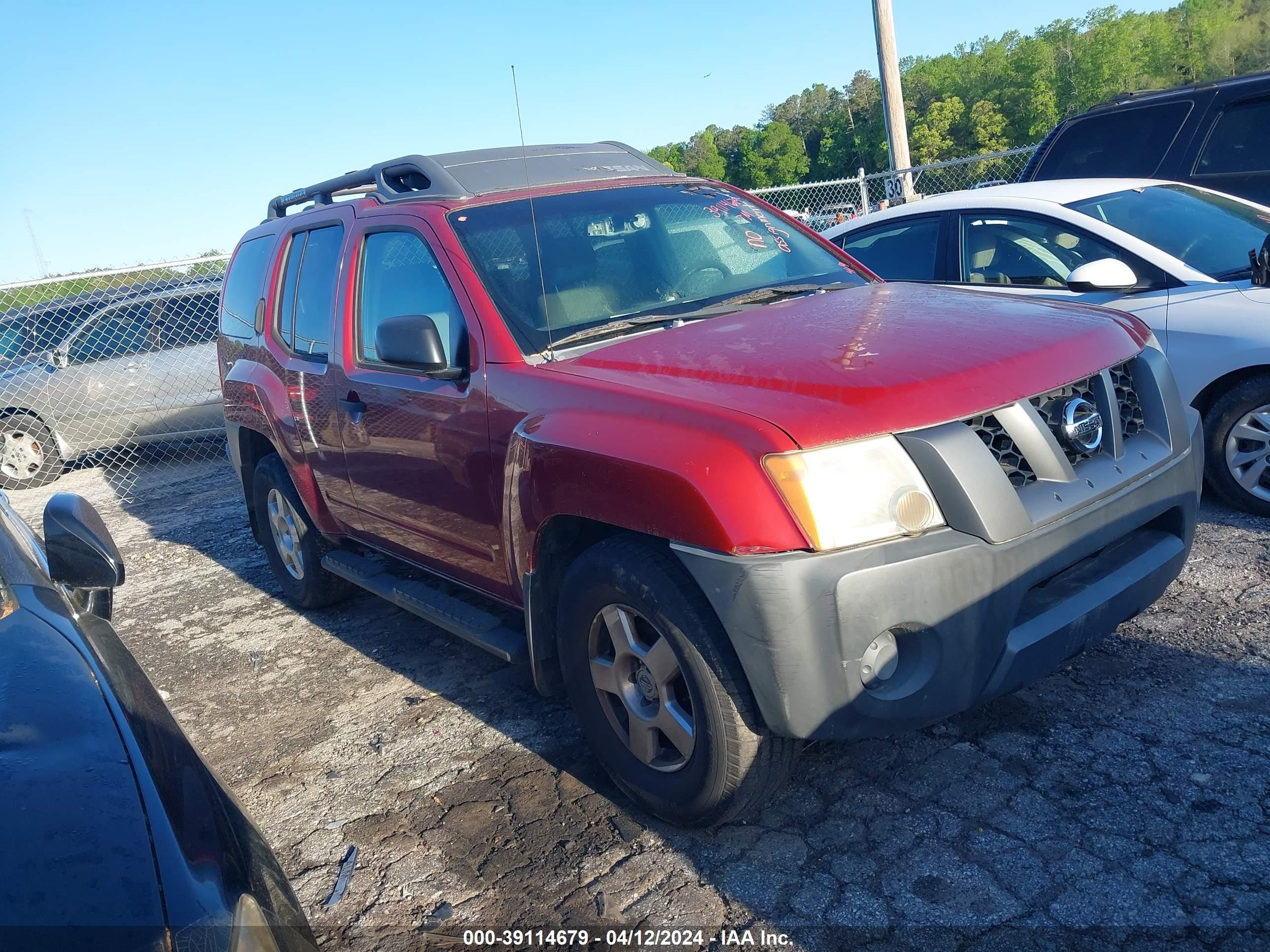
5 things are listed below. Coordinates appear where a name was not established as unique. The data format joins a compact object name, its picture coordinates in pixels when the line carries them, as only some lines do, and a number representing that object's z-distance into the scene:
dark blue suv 6.69
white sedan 4.51
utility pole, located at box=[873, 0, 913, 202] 12.05
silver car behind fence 9.99
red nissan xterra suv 2.36
